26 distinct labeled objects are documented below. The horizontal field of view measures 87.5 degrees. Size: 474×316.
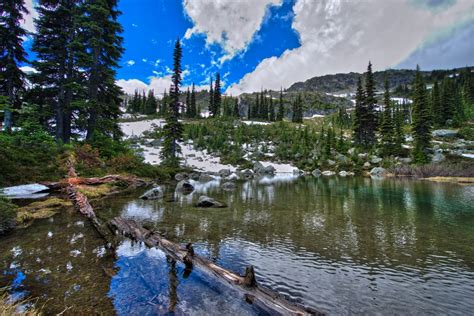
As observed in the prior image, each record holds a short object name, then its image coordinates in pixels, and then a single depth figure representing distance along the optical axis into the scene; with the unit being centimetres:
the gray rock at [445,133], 6556
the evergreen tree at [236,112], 11612
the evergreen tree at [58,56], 2461
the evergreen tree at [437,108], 7375
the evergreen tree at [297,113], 12012
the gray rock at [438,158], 4866
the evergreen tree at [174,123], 3869
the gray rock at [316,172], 5573
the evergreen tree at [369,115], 6397
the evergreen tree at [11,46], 2433
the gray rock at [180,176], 3684
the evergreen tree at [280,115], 10904
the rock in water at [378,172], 4899
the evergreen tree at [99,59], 2498
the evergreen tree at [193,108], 10661
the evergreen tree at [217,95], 9875
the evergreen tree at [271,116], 11525
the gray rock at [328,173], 5597
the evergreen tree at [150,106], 11175
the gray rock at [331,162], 6241
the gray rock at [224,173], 4984
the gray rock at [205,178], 3724
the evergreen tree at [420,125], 5078
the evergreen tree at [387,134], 5808
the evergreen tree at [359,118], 6506
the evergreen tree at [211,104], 10262
